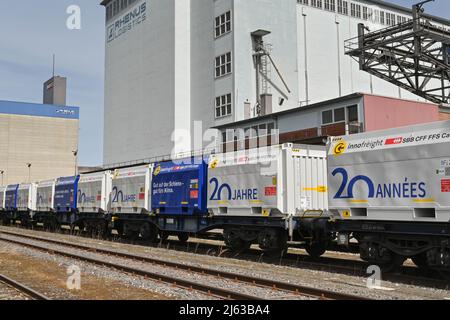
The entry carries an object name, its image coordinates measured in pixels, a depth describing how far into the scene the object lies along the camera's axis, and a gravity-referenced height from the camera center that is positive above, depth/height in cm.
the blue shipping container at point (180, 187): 1864 +83
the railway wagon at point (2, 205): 4355 +36
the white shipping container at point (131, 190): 2230 +88
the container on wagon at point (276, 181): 1511 +83
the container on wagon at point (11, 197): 3988 +99
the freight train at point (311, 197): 1106 +32
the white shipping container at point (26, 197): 3639 +90
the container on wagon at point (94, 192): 2572 +91
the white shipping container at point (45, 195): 3306 +95
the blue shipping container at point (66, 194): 2938 +90
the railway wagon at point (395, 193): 1079 +32
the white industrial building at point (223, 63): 4412 +1433
